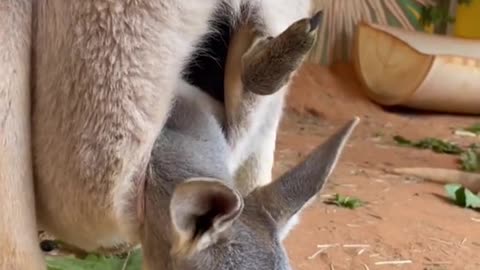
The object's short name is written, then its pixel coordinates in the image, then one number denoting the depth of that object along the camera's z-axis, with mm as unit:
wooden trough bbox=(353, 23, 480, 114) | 4965
